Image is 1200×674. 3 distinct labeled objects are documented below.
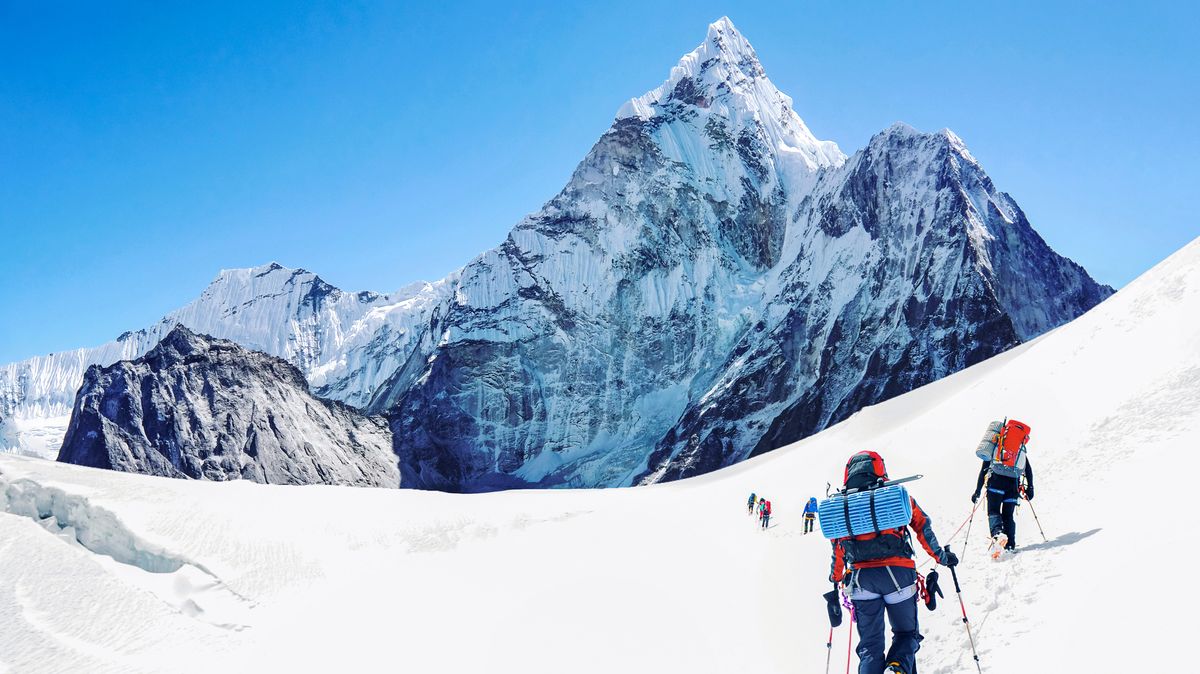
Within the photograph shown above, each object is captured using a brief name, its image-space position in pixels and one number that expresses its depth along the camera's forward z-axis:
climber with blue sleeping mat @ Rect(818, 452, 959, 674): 9.66
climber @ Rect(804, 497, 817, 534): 22.22
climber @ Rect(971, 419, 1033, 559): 13.65
